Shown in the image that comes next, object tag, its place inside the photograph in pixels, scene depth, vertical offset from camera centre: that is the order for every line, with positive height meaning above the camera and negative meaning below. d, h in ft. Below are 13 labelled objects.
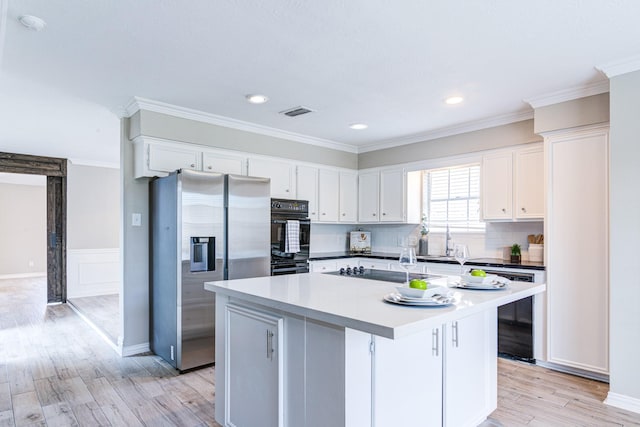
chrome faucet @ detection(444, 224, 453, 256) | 15.46 -1.34
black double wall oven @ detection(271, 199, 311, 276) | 13.84 -0.84
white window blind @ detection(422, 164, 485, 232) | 15.23 +0.60
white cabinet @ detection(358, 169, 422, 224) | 16.44 +0.73
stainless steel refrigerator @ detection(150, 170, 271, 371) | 10.96 -1.08
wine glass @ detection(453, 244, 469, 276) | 7.93 -0.82
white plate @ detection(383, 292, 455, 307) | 5.45 -1.27
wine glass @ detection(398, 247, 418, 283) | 6.72 -0.79
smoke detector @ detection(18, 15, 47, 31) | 6.87 +3.44
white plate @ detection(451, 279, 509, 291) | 7.01 -1.33
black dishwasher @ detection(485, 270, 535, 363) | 11.59 -3.50
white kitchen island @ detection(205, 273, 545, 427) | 5.23 -2.29
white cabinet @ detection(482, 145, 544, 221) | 12.41 +0.95
